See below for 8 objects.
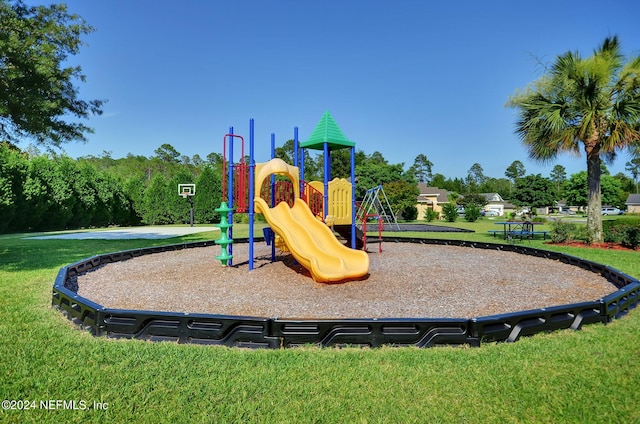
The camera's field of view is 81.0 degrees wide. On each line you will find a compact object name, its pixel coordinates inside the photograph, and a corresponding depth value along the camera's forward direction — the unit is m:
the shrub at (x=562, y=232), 13.84
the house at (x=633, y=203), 72.50
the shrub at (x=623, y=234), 12.11
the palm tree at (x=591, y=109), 12.70
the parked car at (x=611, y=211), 62.22
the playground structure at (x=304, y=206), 6.95
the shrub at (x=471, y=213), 30.95
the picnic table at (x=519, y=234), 15.70
